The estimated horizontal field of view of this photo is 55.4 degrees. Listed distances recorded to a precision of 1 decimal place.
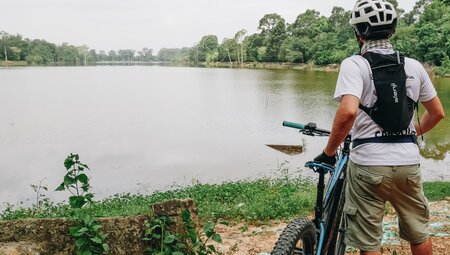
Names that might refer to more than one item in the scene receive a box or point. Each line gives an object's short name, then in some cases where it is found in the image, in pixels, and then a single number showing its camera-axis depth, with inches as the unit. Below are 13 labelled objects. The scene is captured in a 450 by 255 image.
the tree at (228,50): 4714.6
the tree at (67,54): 5964.6
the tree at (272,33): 3754.9
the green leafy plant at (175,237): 109.3
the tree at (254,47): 4007.9
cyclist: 95.6
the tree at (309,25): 3585.1
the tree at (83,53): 6839.6
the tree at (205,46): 5996.1
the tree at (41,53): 5083.7
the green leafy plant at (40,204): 353.1
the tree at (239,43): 4448.6
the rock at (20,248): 102.9
